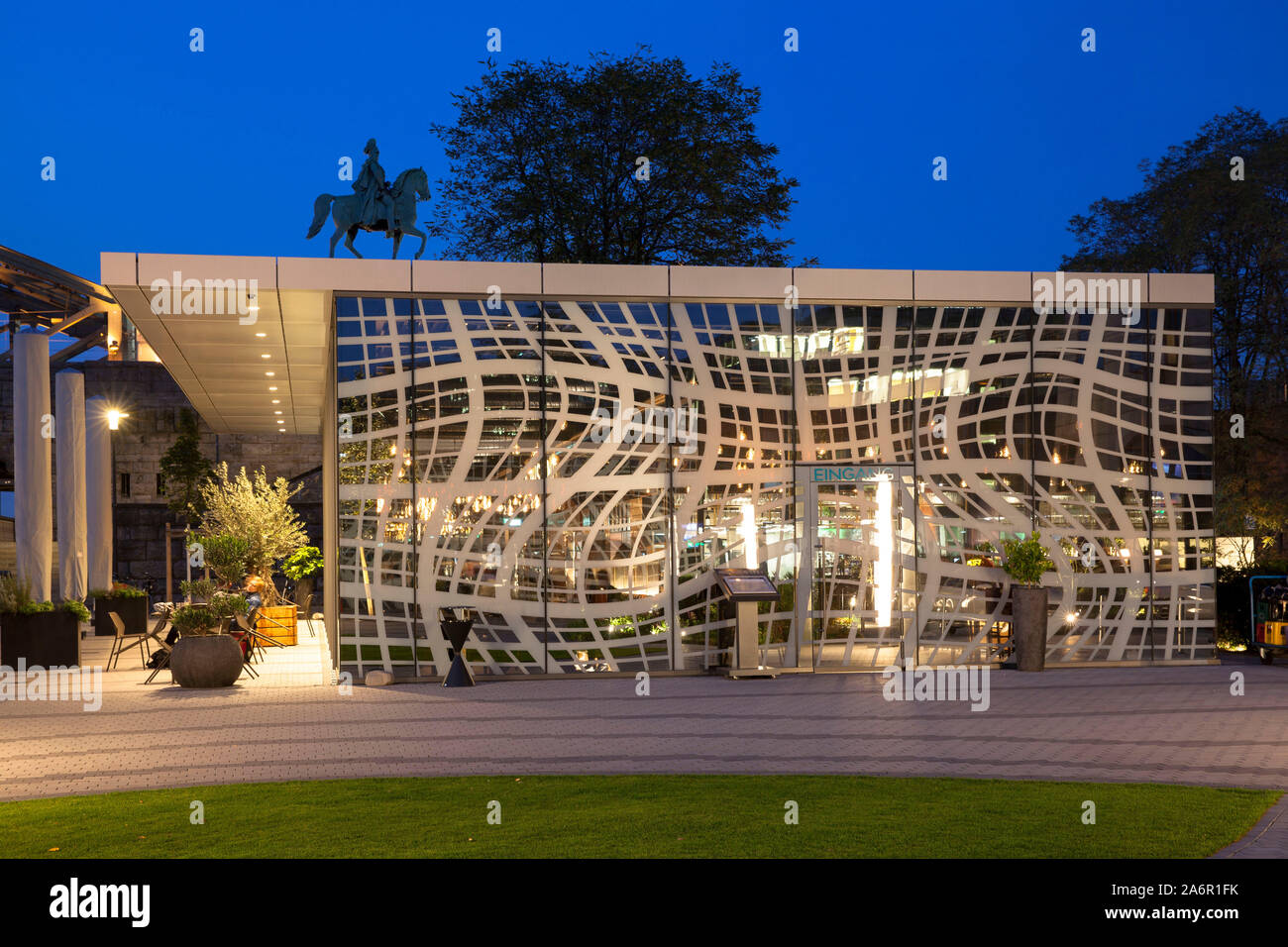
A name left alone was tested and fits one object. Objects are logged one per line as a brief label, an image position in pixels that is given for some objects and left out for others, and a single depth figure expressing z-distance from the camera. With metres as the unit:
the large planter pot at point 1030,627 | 14.36
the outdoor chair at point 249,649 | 14.65
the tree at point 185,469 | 29.41
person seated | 17.91
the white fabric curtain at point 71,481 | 16.77
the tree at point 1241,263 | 23.61
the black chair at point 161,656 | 14.18
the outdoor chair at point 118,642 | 14.51
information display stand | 13.72
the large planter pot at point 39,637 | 14.30
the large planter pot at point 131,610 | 19.81
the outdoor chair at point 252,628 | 14.72
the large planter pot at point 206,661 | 13.28
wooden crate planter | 19.78
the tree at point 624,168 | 30.59
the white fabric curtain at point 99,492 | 20.62
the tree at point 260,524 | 19.92
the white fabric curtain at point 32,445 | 15.52
